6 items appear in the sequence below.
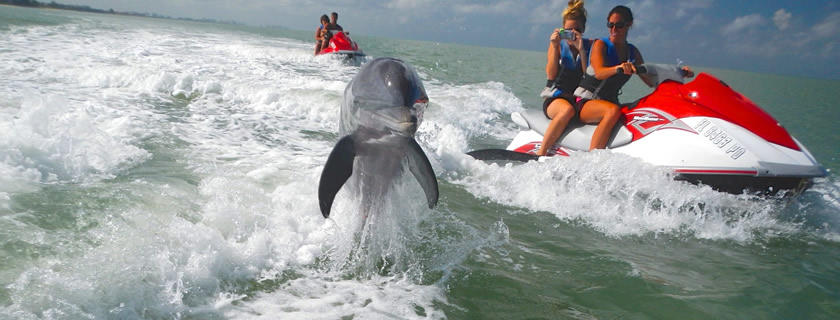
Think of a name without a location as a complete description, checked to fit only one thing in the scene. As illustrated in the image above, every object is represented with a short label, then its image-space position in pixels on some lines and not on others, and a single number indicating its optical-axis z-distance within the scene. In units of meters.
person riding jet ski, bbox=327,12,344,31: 16.48
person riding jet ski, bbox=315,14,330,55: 16.47
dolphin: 2.44
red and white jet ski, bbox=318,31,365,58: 15.60
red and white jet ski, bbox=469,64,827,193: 3.80
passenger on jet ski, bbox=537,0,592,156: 4.77
